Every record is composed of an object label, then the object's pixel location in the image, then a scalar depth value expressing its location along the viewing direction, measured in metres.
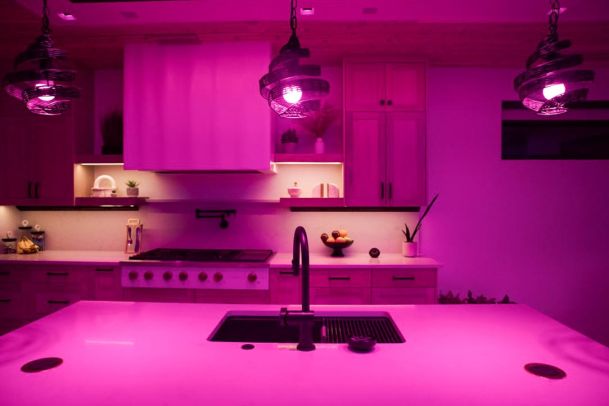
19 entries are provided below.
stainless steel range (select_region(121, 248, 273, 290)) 3.33
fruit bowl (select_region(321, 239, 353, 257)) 3.65
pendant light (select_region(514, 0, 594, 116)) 1.46
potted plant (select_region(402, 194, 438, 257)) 3.67
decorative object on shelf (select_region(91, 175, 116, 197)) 3.81
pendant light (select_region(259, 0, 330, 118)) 1.53
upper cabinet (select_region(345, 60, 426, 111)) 3.63
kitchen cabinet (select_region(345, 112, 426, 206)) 3.62
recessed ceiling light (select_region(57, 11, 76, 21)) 2.90
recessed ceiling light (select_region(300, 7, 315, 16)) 2.84
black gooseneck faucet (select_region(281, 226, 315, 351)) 1.43
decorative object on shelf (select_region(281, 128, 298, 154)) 3.80
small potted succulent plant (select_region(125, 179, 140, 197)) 3.86
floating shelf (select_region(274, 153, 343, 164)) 3.68
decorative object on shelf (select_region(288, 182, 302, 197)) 3.74
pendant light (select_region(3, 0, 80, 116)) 1.63
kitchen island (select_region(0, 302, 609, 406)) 1.08
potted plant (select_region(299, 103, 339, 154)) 3.77
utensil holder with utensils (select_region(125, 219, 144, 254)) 3.88
